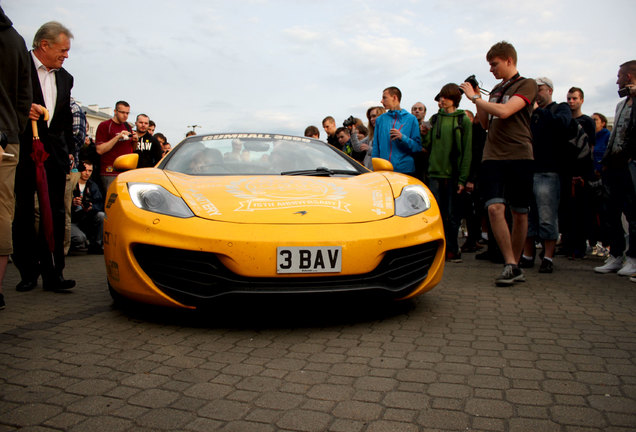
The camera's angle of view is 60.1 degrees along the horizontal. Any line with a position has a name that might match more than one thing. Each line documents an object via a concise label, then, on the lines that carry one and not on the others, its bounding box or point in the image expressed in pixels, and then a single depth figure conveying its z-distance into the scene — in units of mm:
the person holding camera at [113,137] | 7612
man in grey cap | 5590
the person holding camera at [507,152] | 4535
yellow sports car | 2904
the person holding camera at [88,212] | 7816
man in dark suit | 4098
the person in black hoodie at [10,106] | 3309
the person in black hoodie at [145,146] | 8469
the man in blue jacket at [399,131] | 6520
